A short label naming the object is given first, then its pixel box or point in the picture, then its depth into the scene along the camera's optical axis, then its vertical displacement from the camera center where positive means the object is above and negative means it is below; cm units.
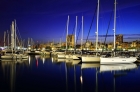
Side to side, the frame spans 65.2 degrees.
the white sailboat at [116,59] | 2245 -292
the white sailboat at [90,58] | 2469 -288
